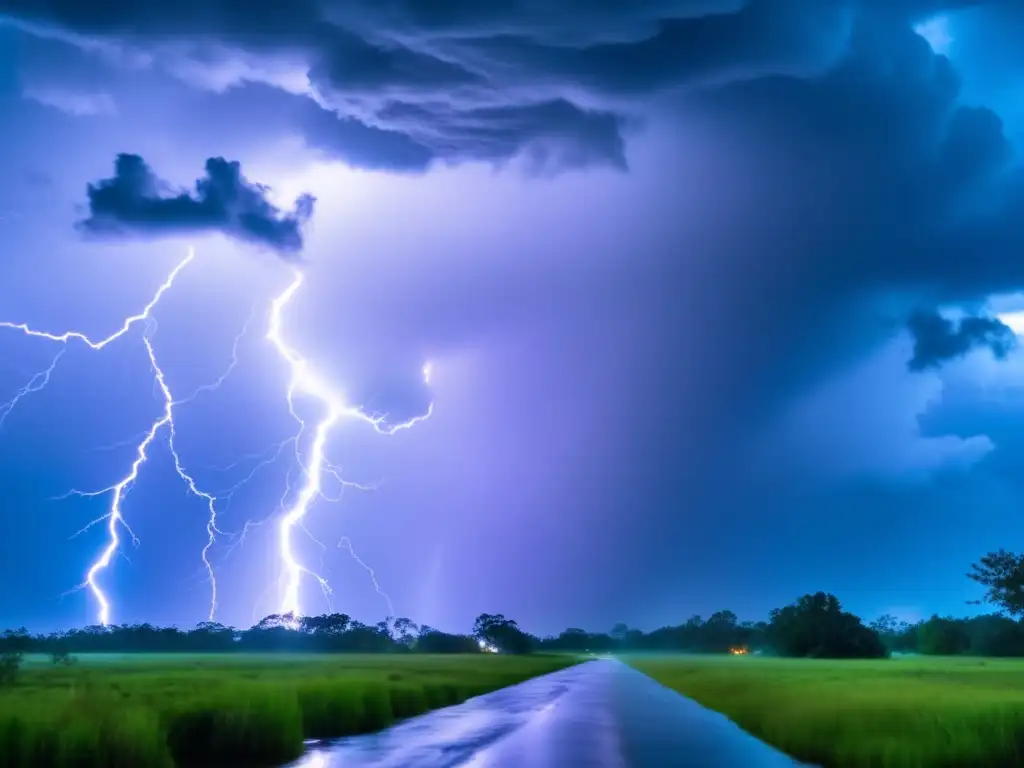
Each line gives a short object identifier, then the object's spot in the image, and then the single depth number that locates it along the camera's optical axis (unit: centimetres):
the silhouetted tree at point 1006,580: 7106
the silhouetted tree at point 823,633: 12450
